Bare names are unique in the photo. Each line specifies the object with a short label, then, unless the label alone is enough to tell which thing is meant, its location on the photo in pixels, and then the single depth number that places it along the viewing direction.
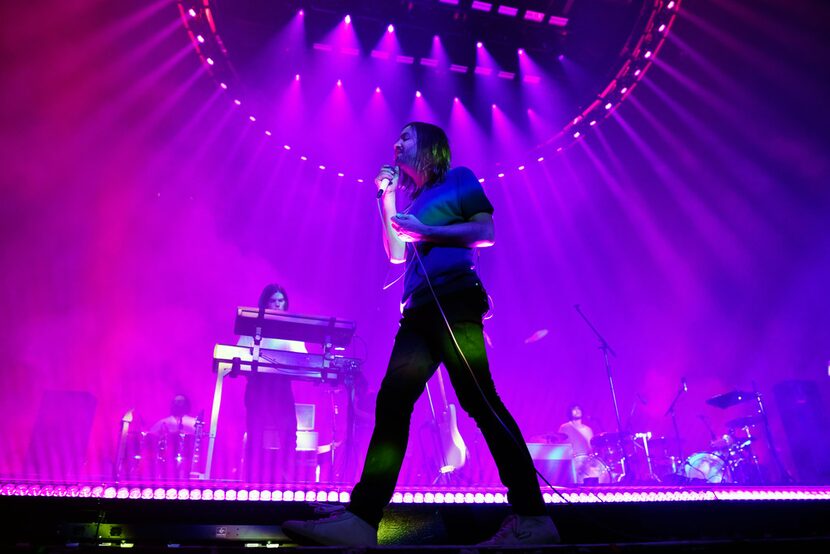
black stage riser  2.18
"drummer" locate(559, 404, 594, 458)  9.04
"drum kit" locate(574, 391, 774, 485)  7.63
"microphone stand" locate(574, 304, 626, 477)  6.77
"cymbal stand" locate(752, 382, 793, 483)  7.05
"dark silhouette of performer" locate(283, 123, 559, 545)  1.95
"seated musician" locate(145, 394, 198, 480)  6.81
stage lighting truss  7.87
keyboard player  5.37
